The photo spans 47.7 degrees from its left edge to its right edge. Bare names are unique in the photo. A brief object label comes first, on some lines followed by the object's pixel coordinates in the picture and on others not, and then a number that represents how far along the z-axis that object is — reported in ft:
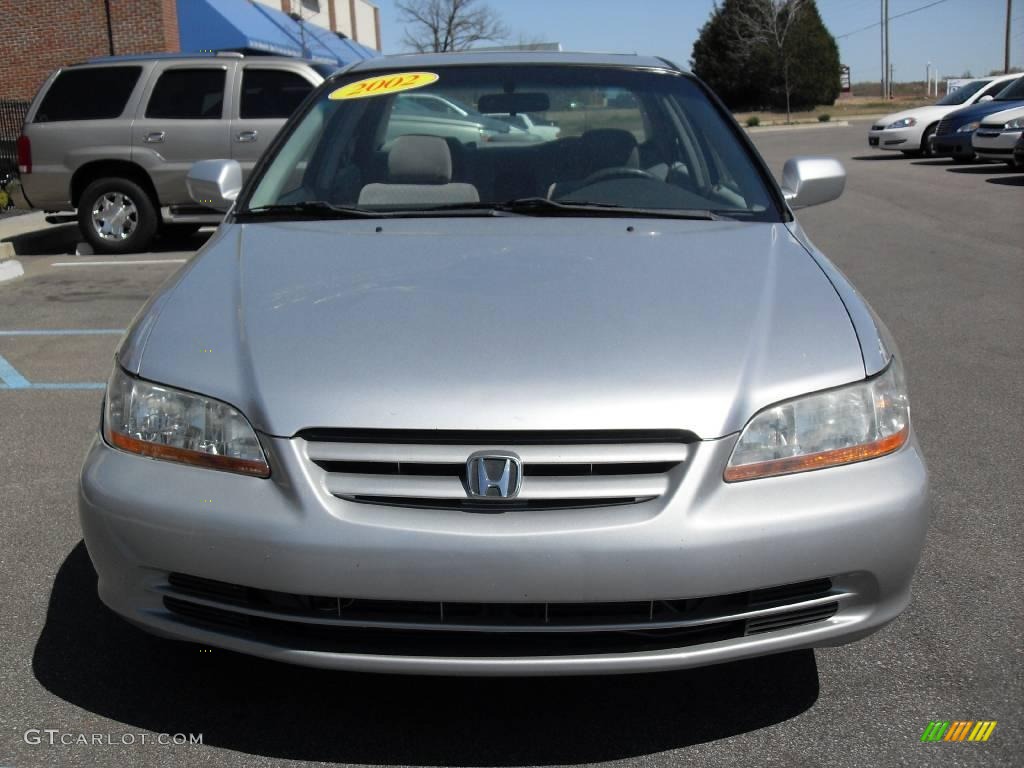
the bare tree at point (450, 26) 175.63
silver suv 37.29
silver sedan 7.63
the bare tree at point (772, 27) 181.16
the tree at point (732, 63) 189.06
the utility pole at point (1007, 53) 154.81
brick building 84.74
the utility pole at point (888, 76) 196.54
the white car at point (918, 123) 71.97
